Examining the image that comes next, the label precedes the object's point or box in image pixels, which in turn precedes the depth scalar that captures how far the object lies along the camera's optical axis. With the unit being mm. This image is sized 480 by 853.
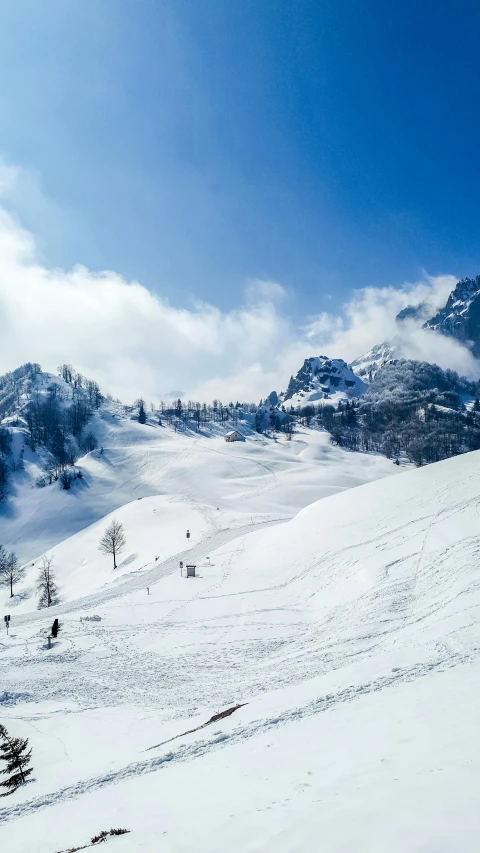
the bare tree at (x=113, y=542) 55931
